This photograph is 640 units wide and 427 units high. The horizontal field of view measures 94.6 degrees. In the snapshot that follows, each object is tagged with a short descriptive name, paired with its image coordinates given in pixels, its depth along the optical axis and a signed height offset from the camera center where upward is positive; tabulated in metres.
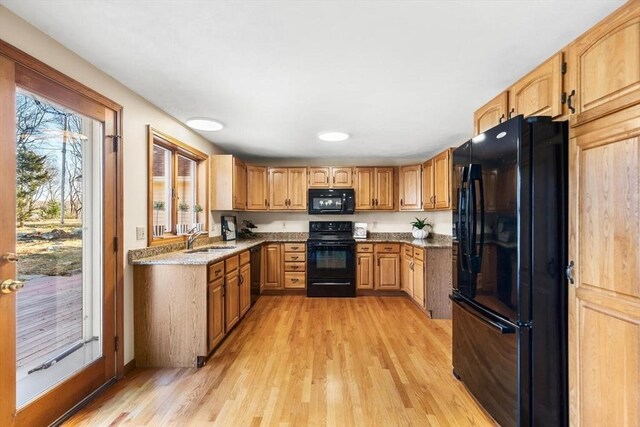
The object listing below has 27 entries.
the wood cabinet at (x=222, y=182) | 4.04 +0.44
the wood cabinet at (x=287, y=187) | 4.84 +0.44
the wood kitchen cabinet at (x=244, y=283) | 3.36 -0.82
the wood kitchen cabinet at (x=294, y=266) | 4.63 -0.82
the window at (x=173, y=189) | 2.82 +0.29
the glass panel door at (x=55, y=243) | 1.62 -0.18
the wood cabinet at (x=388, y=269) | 4.52 -0.86
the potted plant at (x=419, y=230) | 4.62 -0.26
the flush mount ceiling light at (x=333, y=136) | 3.45 +0.92
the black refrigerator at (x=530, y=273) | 1.54 -0.32
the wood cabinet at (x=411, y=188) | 4.62 +0.41
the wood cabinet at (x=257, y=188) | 4.79 +0.42
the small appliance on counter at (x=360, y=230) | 5.00 -0.28
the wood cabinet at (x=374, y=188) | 4.84 +0.41
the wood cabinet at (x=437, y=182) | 3.79 +0.43
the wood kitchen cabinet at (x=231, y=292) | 2.90 -0.81
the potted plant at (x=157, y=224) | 2.86 -0.10
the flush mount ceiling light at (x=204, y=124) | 3.04 +0.96
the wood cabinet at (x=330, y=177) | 4.85 +0.60
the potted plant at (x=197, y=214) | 3.61 +0.00
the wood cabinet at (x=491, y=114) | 2.12 +0.77
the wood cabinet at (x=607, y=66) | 1.26 +0.69
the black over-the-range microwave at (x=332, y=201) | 4.81 +0.20
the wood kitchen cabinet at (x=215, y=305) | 2.51 -0.81
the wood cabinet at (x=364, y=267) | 4.57 -0.83
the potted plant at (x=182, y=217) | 3.33 -0.04
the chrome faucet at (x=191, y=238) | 3.28 -0.27
